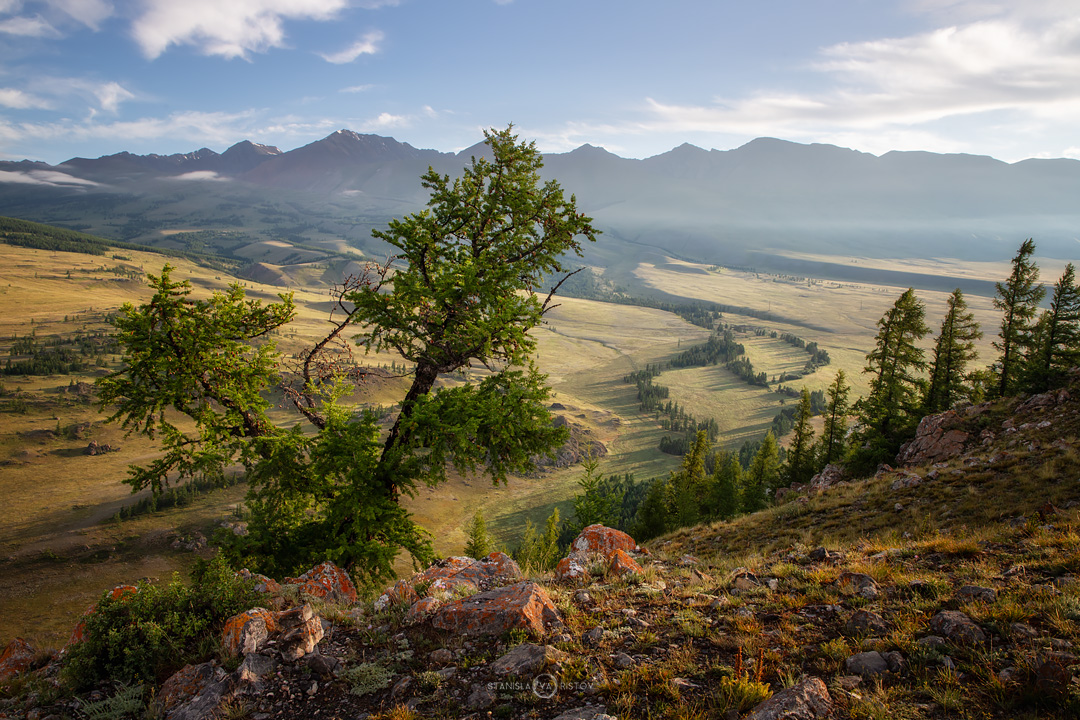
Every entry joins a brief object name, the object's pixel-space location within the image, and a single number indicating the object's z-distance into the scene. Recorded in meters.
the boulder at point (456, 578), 10.15
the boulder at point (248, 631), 7.94
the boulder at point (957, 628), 6.82
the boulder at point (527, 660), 7.38
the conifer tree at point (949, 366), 36.31
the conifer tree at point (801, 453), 45.47
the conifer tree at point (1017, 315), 34.50
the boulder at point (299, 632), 8.07
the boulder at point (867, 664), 6.54
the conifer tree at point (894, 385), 35.06
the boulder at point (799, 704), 5.63
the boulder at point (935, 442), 27.89
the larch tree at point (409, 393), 13.44
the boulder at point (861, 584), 8.91
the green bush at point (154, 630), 7.94
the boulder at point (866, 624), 7.49
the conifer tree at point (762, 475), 46.75
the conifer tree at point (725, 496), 44.59
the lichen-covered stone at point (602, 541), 17.28
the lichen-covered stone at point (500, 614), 8.55
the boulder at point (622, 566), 11.70
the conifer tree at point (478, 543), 48.97
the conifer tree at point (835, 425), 42.50
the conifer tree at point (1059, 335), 30.16
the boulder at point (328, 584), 11.53
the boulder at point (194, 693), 6.91
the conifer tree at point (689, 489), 43.91
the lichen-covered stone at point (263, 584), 10.09
